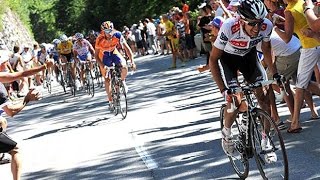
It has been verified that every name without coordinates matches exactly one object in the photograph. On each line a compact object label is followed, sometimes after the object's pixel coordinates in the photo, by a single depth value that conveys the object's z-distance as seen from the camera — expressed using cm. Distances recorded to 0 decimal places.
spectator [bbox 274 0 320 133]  781
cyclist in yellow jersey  1986
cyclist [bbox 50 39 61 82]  2281
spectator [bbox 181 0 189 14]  2409
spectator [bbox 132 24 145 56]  3562
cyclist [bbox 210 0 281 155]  591
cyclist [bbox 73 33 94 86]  1827
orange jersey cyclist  1324
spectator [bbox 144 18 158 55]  3384
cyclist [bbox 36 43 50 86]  2534
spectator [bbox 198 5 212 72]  1543
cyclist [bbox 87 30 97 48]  2710
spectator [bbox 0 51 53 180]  657
